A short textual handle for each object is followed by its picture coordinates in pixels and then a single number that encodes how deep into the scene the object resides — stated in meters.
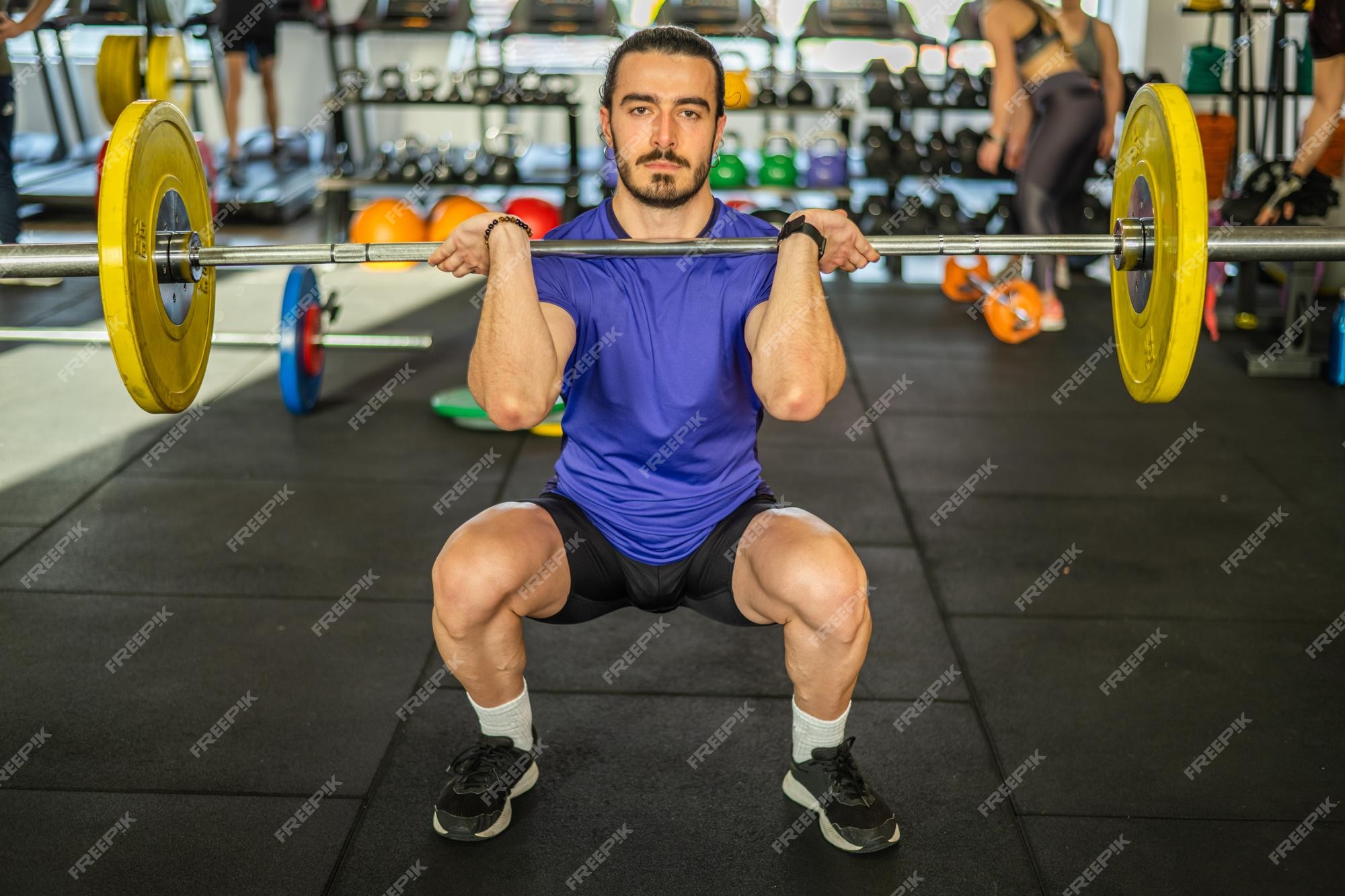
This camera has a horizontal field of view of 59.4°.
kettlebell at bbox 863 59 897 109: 5.41
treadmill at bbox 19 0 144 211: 6.05
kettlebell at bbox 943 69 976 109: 5.38
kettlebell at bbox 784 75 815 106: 5.43
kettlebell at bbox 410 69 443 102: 5.52
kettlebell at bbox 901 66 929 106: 5.41
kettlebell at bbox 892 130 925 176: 5.38
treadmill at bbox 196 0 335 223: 6.04
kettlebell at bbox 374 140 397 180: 5.44
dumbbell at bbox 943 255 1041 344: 4.32
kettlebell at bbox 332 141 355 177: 5.50
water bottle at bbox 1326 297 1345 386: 3.69
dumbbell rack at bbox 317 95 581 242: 5.42
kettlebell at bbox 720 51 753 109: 5.11
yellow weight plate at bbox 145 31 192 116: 4.86
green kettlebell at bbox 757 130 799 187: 5.34
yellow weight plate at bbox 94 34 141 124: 4.80
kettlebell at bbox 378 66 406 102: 5.48
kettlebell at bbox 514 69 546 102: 5.47
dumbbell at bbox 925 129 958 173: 5.38
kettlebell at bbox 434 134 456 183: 5.45
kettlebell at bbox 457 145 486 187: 5.51
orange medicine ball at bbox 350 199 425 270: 5.15
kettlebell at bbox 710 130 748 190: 5.28
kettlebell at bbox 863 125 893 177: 5.34
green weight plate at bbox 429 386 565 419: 3.41
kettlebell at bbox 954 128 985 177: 5.37
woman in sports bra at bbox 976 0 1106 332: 4.18
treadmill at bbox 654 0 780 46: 5.81
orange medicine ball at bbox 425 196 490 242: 5.17
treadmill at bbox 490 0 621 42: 6.00
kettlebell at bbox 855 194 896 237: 5.32
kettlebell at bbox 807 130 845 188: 5.29
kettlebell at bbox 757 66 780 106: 5.47
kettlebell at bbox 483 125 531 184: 5.48
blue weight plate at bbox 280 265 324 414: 3.29
